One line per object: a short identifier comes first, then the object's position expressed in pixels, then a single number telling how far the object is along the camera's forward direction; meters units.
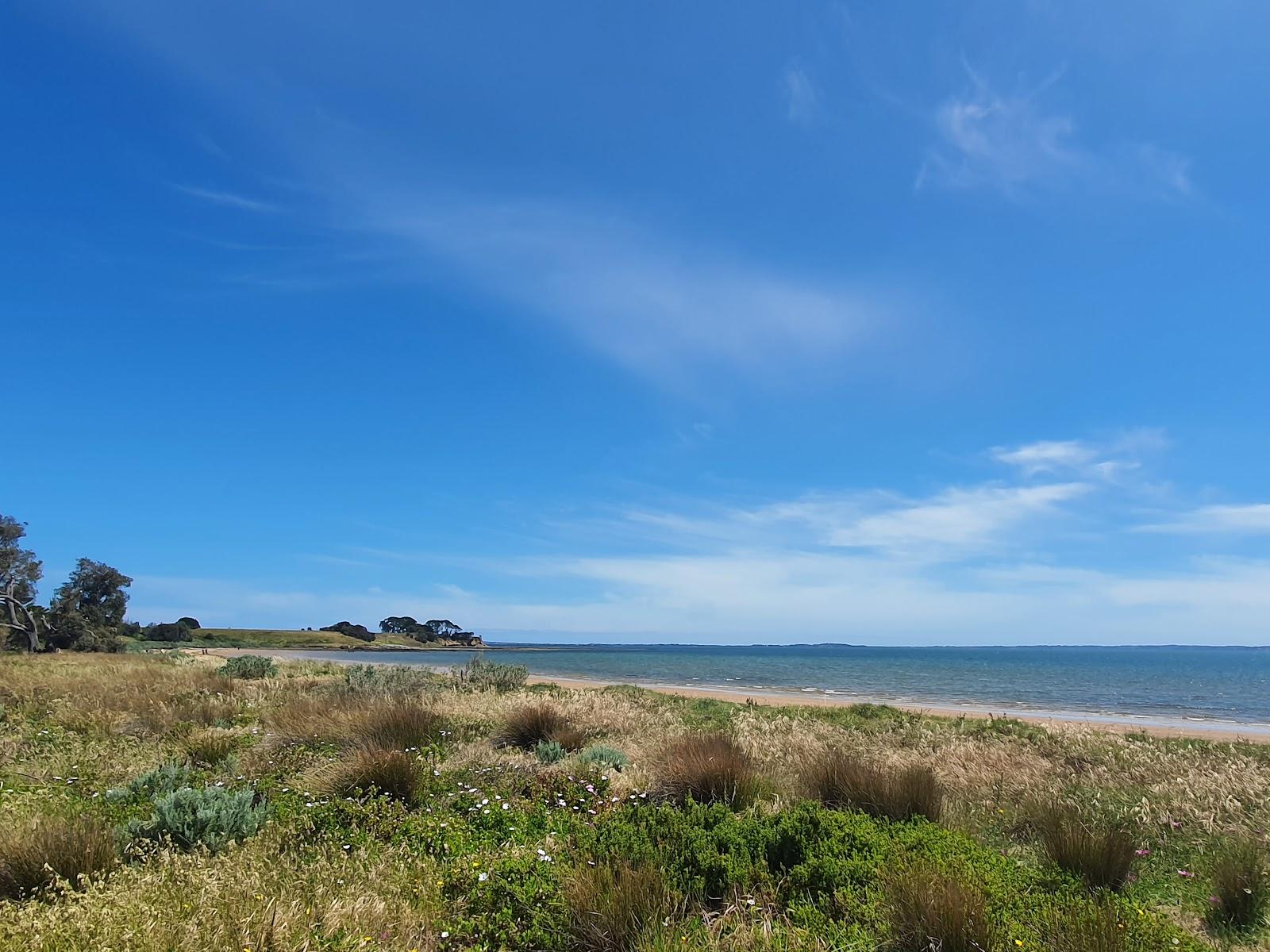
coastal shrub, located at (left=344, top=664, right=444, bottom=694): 18.30
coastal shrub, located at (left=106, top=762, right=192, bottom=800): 7.04
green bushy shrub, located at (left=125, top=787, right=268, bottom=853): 5.76
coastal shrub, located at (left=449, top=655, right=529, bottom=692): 22.97
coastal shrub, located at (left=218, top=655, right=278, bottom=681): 24.56
